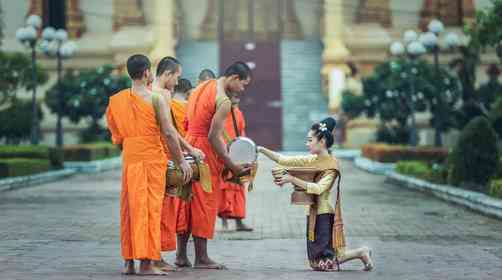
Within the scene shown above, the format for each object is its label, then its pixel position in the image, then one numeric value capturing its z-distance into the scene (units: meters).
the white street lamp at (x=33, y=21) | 34.44
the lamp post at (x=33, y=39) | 33.50
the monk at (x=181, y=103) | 12.84
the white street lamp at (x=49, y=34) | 35.50
